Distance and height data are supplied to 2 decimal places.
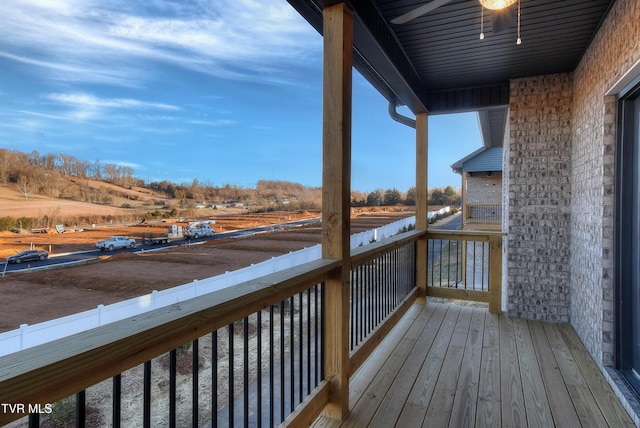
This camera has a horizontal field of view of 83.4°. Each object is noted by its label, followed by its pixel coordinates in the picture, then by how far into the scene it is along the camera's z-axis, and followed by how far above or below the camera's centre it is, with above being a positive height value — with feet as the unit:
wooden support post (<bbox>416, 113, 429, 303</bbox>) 13.89 +0.47
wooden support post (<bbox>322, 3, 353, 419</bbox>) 6.60 +0.39
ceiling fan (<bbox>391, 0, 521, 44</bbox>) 6.48 +3.76
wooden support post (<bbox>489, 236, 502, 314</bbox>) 13.29 -2.49
